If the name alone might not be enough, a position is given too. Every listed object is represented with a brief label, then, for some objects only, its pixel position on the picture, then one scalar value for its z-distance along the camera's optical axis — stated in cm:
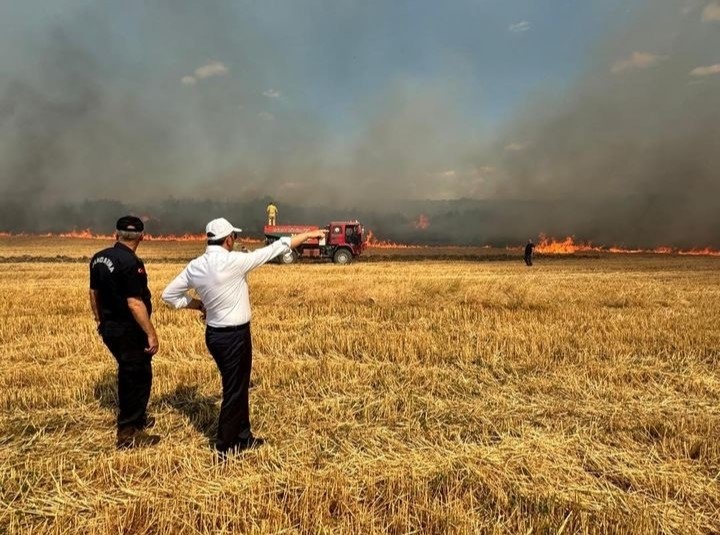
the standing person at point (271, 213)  3672
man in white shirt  451
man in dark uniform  472
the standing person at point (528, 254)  3384
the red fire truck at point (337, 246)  3269
